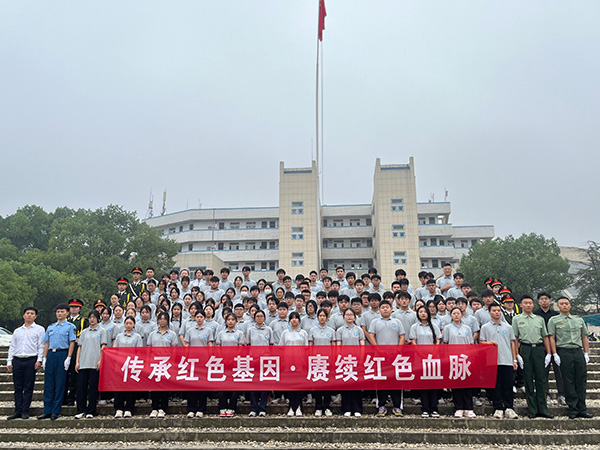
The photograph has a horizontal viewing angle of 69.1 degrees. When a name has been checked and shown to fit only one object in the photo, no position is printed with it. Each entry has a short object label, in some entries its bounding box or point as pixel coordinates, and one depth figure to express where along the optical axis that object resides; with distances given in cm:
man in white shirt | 630
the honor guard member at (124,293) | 880
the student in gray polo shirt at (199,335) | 662
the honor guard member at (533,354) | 596
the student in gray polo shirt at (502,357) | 597
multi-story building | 4003
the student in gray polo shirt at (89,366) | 621
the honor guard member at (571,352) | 595
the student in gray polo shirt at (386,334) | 612
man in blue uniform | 625
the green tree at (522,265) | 3067
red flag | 1641
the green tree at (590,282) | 3197
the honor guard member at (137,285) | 919
